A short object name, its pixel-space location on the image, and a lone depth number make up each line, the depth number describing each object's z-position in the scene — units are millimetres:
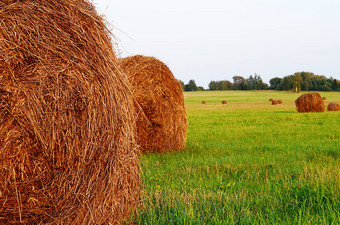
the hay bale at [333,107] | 27047
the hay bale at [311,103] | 25641
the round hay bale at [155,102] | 8648
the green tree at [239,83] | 117044
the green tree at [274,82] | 121075
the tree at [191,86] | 102031
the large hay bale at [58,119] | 3342
